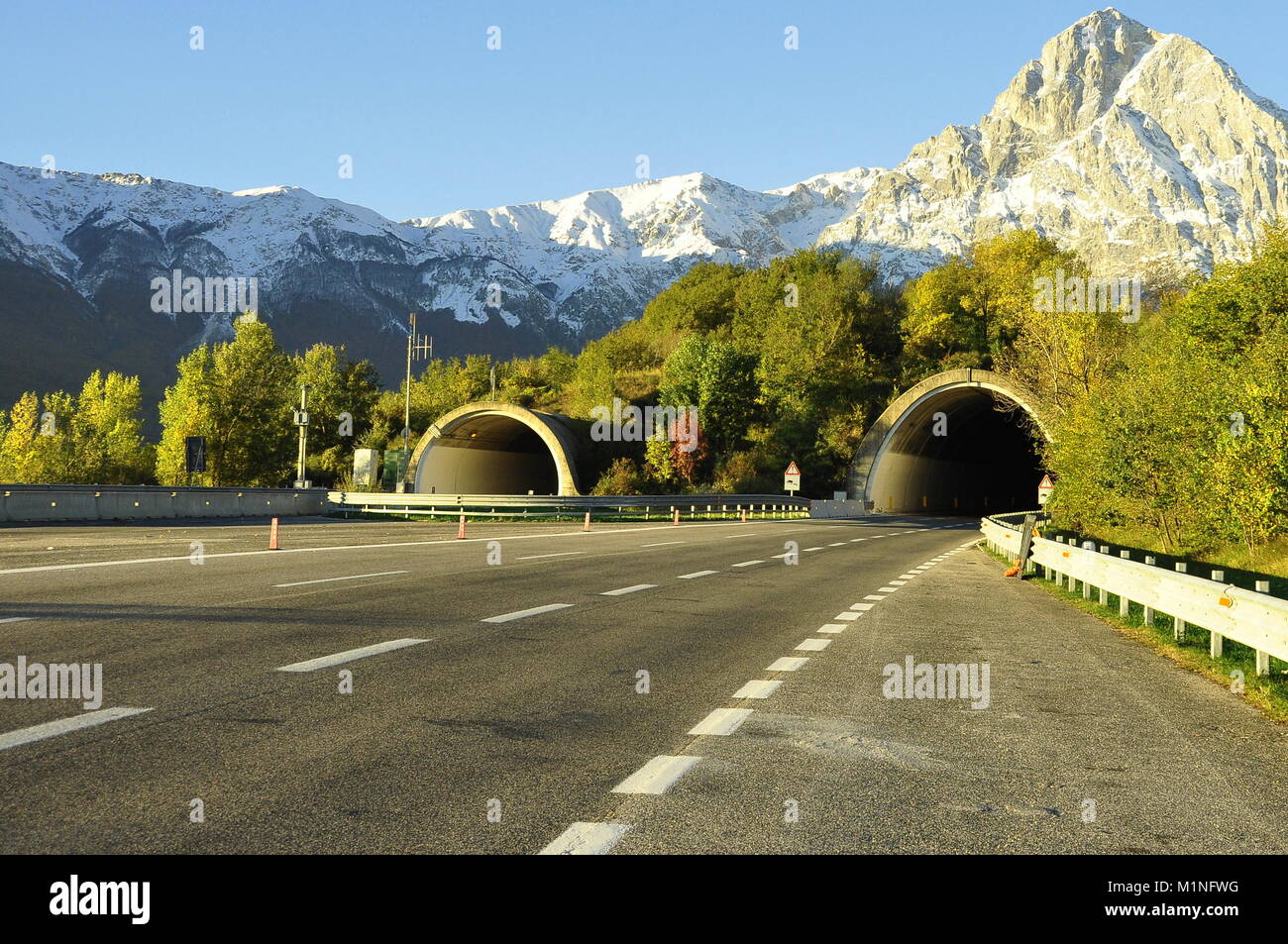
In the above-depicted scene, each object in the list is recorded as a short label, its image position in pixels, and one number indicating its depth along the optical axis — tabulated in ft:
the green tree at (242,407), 301.43
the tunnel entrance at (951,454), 220.64
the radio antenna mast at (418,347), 257.98
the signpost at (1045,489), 134.92
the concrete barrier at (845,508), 221.66
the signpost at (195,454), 142.61
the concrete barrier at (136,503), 104.12
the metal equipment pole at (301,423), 181.68
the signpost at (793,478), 190.17
